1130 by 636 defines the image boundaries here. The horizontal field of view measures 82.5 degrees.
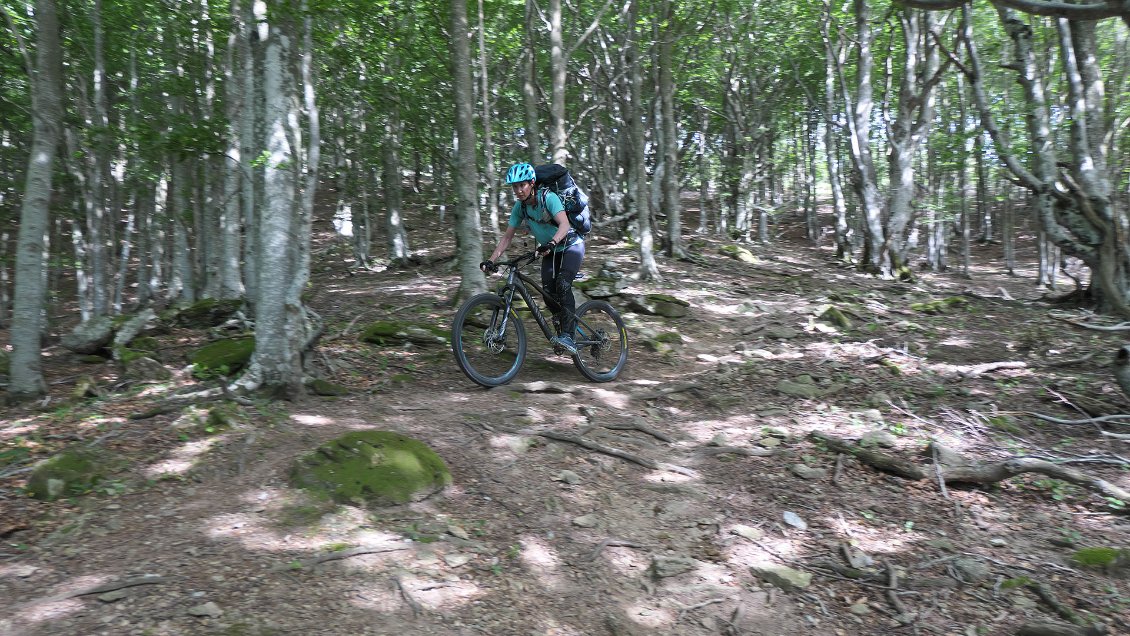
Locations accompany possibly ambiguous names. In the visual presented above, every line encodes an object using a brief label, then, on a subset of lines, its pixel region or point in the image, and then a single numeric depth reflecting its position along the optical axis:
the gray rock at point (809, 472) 5.27
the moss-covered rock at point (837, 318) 10.88
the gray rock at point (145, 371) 7.04
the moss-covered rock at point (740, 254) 19.74
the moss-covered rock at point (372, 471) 4.30
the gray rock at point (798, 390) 7.38
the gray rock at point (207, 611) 3.10
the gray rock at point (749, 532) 4.41
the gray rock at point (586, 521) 4.43
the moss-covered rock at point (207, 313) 10.36
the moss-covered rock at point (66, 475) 4.11
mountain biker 6.73
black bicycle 6.78
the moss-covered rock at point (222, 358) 6.84
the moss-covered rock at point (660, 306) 11.20
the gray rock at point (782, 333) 10.19
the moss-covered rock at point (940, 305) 12.22
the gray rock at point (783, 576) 3.94
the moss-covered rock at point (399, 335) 8.43
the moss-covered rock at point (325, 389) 6.41
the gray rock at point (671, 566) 4.00
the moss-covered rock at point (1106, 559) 3.82
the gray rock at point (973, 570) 3.85
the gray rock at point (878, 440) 5.72
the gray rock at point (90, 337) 8.62
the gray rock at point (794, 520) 4.57
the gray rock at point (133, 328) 8.72
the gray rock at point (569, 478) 4.98
